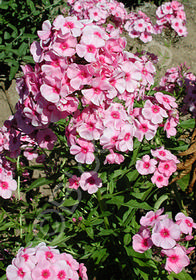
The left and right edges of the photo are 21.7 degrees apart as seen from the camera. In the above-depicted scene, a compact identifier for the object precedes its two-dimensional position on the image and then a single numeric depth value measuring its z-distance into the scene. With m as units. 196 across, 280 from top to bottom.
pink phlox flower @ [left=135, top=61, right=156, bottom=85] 0.63
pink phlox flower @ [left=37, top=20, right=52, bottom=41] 0.56
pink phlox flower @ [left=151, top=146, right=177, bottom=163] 0.67
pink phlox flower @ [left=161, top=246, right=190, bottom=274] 0.59
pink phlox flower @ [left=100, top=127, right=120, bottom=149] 0.57
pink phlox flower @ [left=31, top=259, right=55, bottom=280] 0.56
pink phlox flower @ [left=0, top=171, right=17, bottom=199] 0.69
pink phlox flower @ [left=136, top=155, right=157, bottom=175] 0.66
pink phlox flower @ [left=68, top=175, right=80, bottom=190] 0.68
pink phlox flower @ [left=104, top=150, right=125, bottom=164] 0.61
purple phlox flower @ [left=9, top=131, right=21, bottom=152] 0.64
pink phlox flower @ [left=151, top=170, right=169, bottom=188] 0.67
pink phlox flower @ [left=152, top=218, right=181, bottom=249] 0.59
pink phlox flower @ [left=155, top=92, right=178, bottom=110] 0.65
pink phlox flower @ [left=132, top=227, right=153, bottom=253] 0.61
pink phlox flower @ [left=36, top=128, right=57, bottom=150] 0.59
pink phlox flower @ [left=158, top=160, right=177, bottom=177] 0.67
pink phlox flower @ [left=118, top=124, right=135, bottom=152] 0.58
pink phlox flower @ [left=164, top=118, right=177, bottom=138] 0.68
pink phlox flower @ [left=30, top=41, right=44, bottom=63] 0.56
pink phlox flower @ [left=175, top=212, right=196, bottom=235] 0.62
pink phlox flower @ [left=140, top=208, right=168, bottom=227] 0.62
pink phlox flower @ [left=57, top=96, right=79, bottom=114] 0.55
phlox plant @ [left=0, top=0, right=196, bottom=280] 0.55
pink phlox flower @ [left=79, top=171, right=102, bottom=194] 0.65
